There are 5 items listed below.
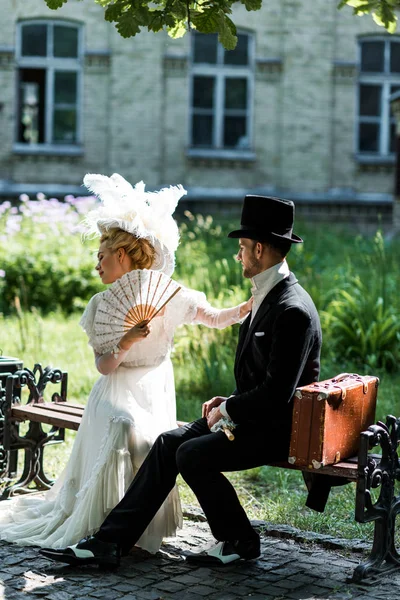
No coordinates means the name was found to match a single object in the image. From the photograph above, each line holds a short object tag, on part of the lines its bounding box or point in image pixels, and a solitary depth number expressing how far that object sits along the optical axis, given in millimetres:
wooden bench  4070
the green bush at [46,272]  12156
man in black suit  4168
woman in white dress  4531
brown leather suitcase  4105
